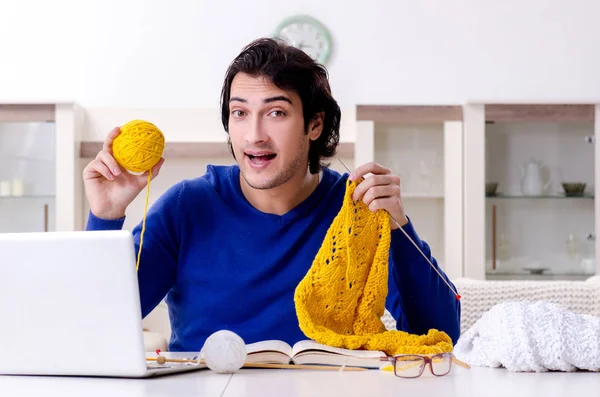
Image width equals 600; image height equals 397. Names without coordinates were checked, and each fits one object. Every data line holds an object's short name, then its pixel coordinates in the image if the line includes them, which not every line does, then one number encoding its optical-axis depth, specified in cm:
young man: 273
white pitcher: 592
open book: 229
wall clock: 623
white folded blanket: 224
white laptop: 210
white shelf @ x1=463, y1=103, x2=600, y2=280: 579
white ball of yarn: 220
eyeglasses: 220
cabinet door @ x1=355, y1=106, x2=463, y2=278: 579
